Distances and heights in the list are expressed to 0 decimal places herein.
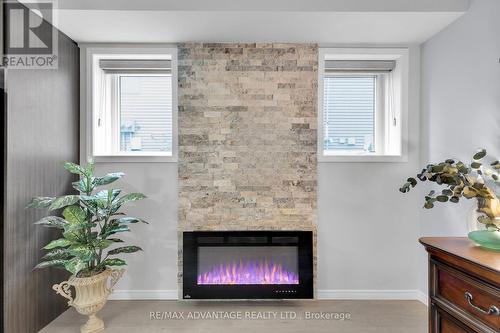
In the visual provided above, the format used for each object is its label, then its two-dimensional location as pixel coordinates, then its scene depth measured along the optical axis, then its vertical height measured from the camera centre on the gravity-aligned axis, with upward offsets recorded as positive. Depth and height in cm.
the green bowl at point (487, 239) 147 -35
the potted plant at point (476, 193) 150 -14
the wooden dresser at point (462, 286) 126 -55
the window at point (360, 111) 288 +52
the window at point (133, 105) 282 +57
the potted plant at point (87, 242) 206 -53
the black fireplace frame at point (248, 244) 261 -84
